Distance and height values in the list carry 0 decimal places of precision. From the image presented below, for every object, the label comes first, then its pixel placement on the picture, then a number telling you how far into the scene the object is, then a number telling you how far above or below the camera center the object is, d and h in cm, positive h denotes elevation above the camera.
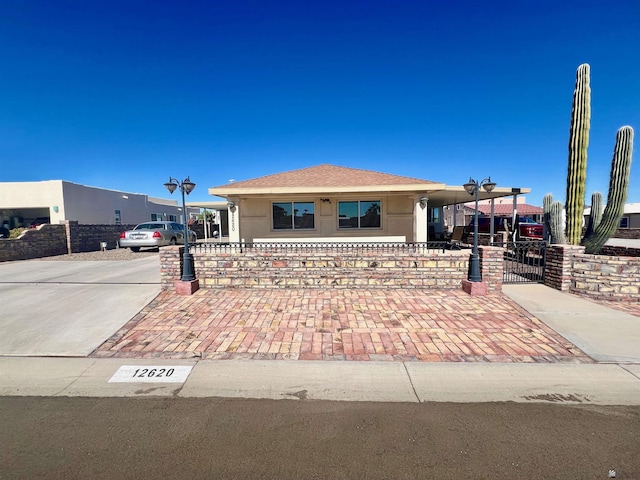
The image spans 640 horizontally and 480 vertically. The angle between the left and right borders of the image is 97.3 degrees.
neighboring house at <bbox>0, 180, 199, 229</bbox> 1758 +190
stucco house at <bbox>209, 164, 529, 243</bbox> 1071 +43
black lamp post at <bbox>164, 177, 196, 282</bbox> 656 -77
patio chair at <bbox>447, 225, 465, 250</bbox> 1607 -66
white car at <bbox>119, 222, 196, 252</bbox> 1369 -32
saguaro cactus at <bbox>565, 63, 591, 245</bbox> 870 +214
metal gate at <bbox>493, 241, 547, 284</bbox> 759 -150
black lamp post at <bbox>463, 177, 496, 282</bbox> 644 -95
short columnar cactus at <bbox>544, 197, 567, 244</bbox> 945 +4
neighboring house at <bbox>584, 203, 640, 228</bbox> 3114 +25
